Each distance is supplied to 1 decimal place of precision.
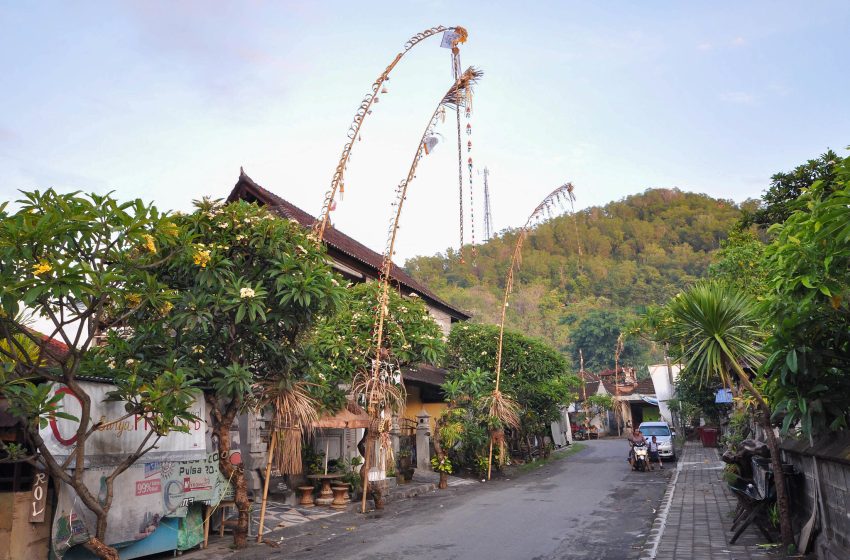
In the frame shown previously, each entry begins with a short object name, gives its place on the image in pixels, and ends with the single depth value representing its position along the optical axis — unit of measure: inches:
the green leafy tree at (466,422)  844.6
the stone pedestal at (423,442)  941.2
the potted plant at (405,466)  838.5
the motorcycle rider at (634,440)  979.3
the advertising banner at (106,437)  350.3
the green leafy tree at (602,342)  2859.3
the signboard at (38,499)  341.4
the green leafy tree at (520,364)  1018.7
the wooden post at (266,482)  461.1
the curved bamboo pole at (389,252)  599.8
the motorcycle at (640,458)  956.0
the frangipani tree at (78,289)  273.7
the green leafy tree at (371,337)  665.0
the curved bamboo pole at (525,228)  810.8
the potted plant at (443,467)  815.1
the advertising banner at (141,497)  347.9
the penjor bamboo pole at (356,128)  531.2
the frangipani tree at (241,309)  419.5
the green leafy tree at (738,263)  819.4
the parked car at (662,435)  1083.3
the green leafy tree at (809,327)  272.5
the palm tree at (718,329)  381.1
